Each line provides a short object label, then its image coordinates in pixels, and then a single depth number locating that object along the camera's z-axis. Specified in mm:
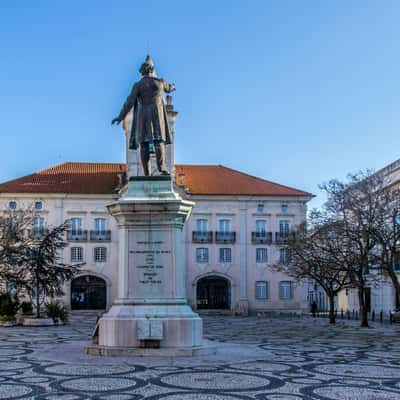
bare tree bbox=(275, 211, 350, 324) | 28562
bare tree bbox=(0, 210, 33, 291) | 30125
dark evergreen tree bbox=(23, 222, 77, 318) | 30734
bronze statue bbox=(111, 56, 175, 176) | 13398
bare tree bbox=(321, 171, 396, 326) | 25250
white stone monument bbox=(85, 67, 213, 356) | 11797
